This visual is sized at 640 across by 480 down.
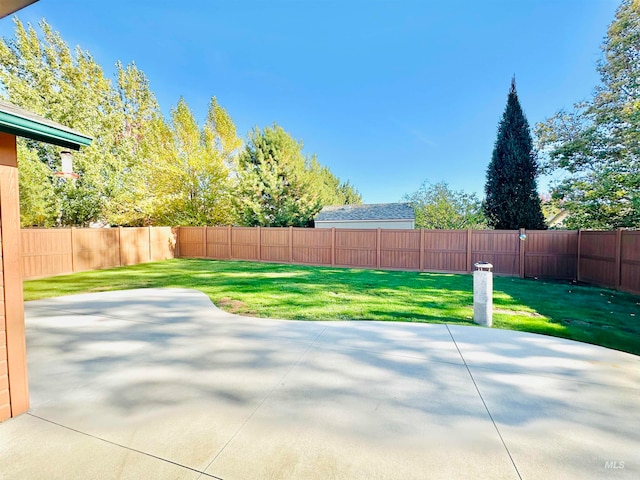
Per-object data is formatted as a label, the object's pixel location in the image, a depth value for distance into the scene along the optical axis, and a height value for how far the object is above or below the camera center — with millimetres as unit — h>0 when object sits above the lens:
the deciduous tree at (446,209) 17125 +1325
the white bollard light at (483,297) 4695 -1174
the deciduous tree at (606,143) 10211 +3426
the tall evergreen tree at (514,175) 12328 +2430
